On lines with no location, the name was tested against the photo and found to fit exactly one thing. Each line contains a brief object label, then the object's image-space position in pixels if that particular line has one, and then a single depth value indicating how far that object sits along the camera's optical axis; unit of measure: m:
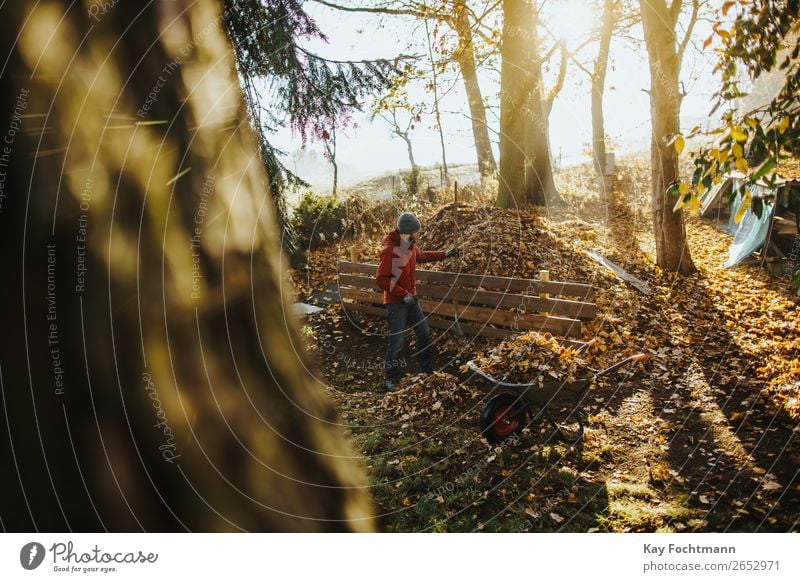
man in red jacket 5.20
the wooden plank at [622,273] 6.82
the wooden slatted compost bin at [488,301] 5.16
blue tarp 7.84
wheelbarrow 3.94
